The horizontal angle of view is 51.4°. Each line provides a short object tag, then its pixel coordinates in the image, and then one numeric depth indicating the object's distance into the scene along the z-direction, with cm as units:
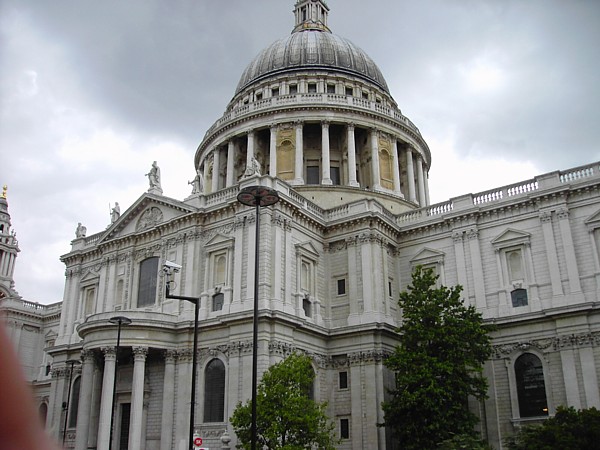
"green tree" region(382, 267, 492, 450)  3048
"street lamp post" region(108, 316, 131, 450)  3185
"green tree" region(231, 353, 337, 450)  2664
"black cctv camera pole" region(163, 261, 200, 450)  2171
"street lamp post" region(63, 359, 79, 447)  4228
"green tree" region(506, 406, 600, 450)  2500
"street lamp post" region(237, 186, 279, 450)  2017
